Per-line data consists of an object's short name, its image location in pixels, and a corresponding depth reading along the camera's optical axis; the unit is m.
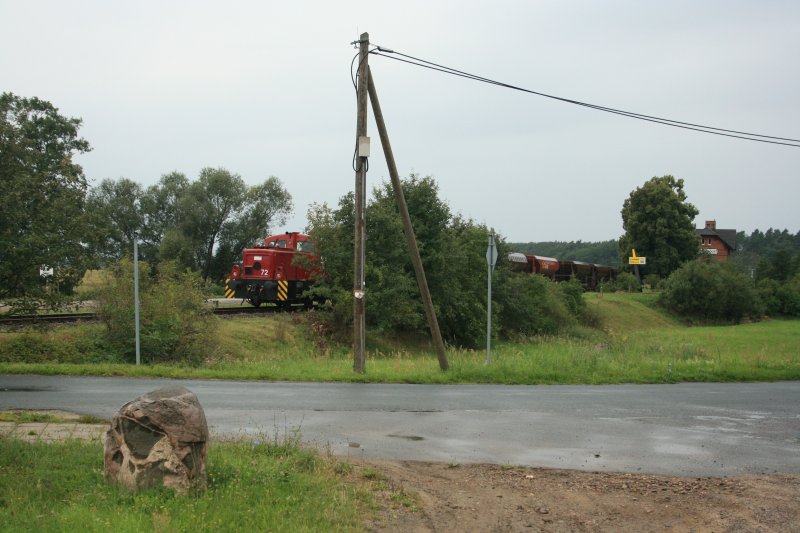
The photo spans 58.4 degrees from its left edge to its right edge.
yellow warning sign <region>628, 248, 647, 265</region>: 73.12
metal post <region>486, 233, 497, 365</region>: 16.31
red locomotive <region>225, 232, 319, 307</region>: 30.62
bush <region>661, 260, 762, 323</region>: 66.88
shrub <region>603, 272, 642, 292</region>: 72.31
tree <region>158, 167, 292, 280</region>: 61.38
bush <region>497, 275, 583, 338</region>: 42.84
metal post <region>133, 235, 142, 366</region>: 16.42
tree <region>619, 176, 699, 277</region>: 80.62
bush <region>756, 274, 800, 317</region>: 74.19
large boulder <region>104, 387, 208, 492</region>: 6.02
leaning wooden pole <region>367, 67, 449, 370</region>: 15.89
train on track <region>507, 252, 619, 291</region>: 52.46
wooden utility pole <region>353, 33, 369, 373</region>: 16.00
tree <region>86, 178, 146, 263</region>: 61.17
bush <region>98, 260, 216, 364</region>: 20.30
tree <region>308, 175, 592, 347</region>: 31.30
